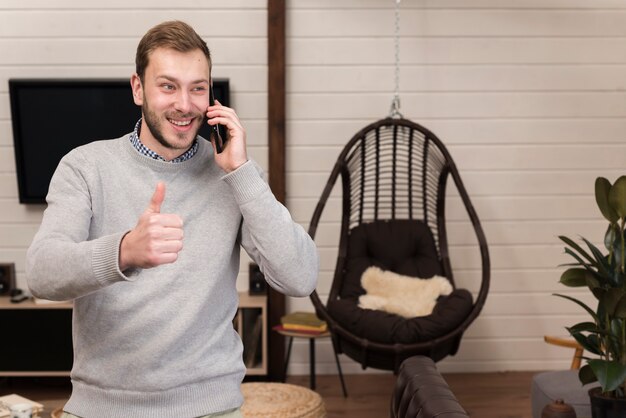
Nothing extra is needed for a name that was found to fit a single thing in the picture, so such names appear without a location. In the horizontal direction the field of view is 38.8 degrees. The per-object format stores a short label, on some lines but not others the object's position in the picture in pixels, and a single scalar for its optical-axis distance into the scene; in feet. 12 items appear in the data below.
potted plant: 10.12
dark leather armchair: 5.02
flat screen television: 15.56
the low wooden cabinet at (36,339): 15.08
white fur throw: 13.69
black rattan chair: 12.91
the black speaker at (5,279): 15.97
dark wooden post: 15.64
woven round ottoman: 11.00
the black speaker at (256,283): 15.94
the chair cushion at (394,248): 14.67
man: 5.68
